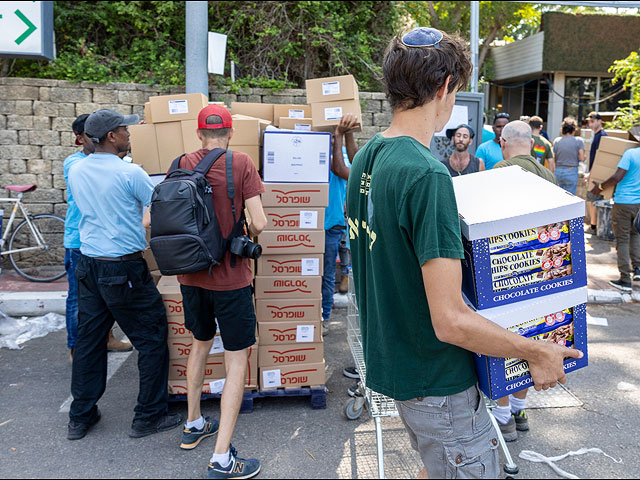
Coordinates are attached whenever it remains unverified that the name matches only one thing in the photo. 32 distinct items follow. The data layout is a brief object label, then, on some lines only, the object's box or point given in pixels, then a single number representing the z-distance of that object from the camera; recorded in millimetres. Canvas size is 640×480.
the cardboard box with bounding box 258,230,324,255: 4043
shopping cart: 2959
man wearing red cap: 3152
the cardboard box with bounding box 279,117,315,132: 4867
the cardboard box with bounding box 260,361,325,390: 4066
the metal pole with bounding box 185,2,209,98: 6242
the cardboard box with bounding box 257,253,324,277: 4074
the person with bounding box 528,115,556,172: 8062
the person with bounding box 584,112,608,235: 9528
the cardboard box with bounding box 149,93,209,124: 4434
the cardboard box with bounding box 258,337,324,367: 4078
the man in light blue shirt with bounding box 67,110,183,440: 3600
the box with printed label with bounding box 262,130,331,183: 4027
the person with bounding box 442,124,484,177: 6094
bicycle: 7172
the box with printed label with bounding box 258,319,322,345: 4082
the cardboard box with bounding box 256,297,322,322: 4078
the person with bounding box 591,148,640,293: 7082
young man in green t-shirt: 1607
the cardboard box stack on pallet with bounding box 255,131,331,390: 4059
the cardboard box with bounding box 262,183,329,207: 4039
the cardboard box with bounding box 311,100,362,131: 4848
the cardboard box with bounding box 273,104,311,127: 5311
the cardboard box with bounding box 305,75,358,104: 4789
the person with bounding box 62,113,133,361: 4465
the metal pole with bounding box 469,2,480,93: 9312
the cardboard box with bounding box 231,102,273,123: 5324
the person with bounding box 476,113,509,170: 7198
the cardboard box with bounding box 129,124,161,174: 4426
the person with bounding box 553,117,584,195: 9844
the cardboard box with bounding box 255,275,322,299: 4066
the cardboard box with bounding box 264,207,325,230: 4059
